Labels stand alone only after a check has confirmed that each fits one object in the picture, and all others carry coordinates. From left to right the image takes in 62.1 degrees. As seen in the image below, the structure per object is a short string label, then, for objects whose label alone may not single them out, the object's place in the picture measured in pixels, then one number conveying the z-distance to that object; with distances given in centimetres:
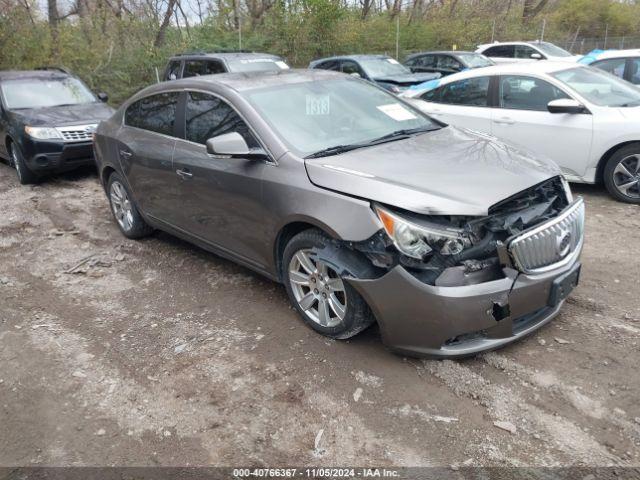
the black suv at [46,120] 791
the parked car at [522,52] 1553
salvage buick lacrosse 297
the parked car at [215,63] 970
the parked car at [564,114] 575
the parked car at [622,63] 868
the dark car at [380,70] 1153
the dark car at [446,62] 1368
